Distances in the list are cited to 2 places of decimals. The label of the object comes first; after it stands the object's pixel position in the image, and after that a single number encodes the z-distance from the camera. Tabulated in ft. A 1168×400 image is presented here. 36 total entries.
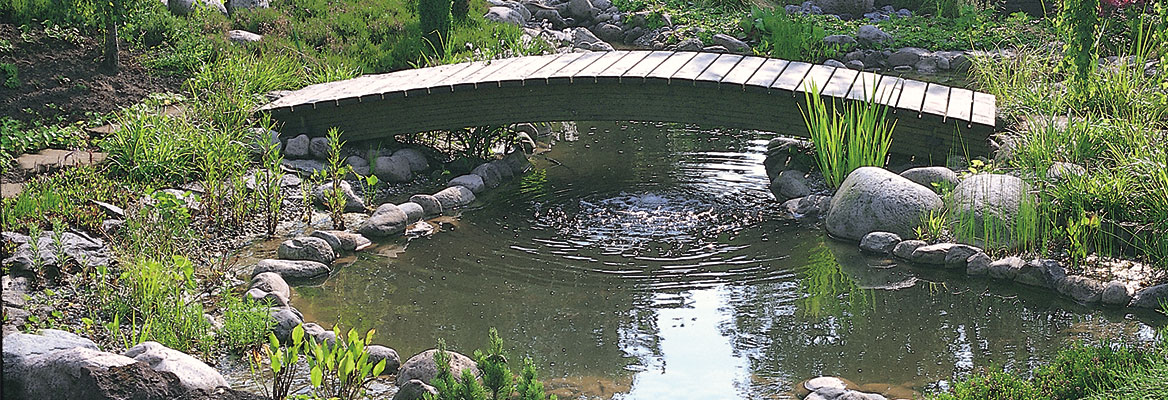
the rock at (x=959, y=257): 18.51
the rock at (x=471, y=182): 23.65
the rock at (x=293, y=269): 17.85
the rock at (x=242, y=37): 29.89
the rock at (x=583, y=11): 45.98
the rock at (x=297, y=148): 23.90
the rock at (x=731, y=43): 40.32
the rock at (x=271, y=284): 16.74
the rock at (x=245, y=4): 33.55
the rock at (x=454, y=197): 22.43
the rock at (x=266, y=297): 16.08
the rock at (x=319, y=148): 24.13
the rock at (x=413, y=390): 12.70
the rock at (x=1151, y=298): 16.28
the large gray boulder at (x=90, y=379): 10.72
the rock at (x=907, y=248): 19.07
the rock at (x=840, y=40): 40.19
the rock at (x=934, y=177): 20.92
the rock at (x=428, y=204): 21.97
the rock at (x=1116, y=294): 16.53
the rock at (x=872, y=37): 40.57
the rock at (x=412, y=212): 21.31
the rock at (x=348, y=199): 21.93
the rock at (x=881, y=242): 19.43
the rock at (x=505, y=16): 41.01
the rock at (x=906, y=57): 39.09
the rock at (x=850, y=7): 49.70
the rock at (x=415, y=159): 25.00
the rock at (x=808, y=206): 21.90
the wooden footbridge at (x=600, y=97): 23.68
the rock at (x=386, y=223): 20.54
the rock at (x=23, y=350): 11.02
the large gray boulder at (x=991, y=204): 18.76
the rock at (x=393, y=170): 24.32
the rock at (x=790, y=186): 23.24
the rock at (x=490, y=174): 24.52
